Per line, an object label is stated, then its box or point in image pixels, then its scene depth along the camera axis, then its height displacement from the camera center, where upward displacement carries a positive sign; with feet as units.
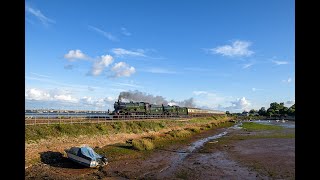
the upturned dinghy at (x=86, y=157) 53.71 -14.86
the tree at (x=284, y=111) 421.62 -26.13
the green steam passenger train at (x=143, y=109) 142.96 -8.48
